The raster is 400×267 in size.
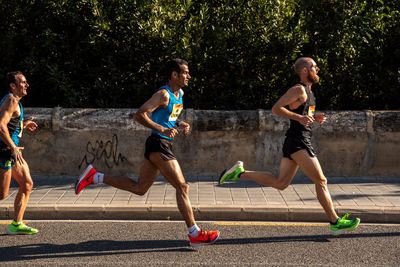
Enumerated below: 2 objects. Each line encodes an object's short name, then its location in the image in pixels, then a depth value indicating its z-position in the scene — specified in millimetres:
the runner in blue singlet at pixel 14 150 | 5355
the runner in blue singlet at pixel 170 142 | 5344
